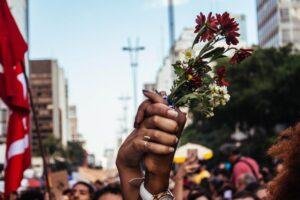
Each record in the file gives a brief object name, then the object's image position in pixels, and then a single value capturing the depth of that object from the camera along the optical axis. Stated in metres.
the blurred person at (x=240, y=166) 9.09
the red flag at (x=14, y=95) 5.63
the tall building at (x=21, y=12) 54.47
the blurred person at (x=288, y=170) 2.20
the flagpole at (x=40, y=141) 5.21
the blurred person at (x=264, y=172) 11.56
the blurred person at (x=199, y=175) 11.70
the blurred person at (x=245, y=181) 7.37
